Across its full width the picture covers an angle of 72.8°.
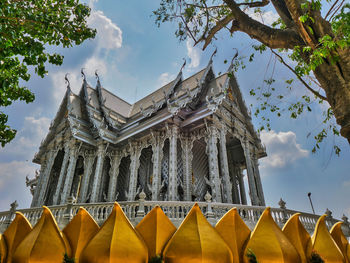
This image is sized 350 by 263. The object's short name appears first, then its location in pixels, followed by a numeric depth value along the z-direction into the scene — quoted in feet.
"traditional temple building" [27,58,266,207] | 38.75
